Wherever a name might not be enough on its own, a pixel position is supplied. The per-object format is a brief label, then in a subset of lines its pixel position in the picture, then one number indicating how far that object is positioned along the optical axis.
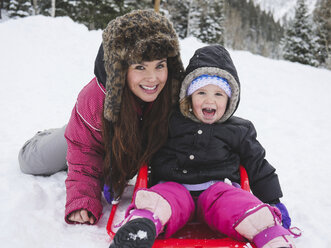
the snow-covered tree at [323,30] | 14.35
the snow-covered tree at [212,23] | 17.45
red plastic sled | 1.14
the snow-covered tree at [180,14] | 16.83
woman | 1.41
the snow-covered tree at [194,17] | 16.56
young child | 1.42
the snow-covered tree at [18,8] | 13.65
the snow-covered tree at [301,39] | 15.19
